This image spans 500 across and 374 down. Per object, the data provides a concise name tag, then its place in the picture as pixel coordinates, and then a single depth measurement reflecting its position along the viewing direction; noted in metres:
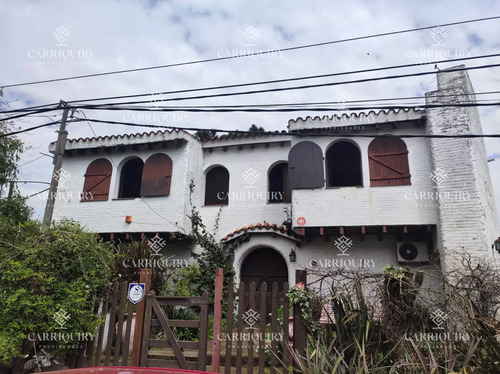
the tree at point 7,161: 11.31
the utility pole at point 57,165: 7.84
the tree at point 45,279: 4.67
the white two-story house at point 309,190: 9.41
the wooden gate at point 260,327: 5.05
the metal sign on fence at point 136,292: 5.58
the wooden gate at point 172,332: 5.25
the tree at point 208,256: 10.73
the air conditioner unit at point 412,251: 9.86
